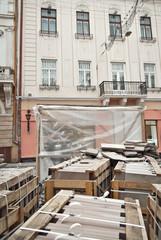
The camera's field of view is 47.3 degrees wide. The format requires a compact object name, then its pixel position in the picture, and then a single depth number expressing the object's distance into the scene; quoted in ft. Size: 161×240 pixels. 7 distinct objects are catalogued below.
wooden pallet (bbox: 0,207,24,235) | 5.61
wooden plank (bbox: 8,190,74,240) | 4.28
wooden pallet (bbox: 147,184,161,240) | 5.95
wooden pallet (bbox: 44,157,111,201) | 8.83
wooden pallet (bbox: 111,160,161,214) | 8.61
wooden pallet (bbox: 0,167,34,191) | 7.56
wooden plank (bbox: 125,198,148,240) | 4.37
